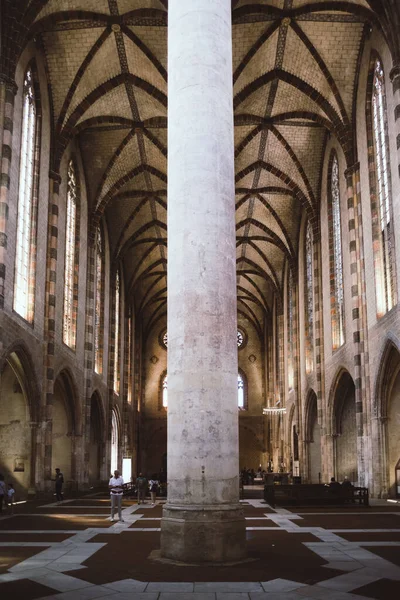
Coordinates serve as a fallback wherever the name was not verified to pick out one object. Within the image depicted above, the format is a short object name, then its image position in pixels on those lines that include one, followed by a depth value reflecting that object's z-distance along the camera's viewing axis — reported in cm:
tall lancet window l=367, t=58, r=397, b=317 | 2288
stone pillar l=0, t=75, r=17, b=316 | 2027
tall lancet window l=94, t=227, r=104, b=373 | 3556
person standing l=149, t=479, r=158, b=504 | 2428
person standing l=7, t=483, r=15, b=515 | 1917
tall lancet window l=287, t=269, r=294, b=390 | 4125
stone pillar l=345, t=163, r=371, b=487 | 2448
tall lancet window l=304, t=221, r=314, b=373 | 3559
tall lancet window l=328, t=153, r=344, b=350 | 2972
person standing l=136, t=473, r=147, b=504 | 2398
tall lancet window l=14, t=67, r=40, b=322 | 2302
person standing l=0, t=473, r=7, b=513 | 1883
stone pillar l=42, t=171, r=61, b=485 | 2452
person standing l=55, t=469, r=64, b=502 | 2445
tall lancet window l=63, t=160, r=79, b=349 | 2950
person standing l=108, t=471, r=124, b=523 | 1652
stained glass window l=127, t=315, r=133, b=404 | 4862
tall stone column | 1013
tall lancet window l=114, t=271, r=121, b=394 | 4162
